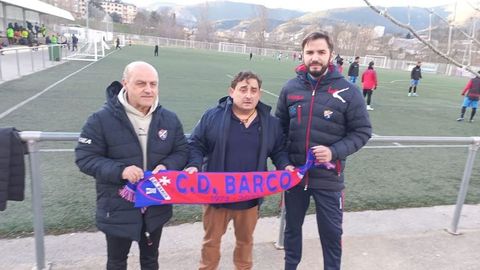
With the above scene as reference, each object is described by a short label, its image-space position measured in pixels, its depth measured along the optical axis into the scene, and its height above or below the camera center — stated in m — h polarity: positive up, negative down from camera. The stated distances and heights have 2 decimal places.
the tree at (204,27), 119.50 +4.43
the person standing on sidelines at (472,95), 12.72 -1.13
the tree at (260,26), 112.56 +5.75
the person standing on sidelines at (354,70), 19.43 -0.89
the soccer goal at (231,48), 84.69 -1.07
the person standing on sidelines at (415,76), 19.99 -1.03
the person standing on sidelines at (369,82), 14.66 -1.07
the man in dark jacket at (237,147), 2.76 -0.77
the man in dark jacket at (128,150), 2.43 -0.76
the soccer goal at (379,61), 64.62 -1.13
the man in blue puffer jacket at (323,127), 2.76 -0.57
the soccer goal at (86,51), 28.66 -1.68
